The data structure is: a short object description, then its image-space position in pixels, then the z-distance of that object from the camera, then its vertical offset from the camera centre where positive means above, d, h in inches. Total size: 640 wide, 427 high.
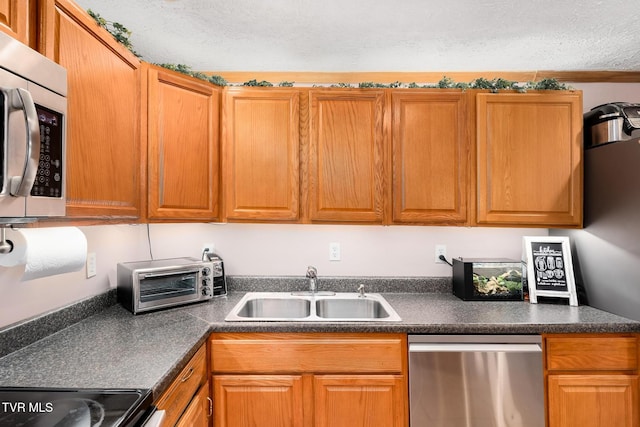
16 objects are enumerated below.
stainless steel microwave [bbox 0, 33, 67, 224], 29.9 +7.9
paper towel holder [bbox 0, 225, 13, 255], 40.2 -3.1
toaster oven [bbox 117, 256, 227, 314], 69.1 -14.1
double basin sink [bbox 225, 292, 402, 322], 82.6 -21.5
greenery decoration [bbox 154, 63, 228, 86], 71.0 +31.2
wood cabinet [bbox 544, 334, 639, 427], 62.6 -30.0
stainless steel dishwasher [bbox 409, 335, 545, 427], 62.6 -31.2
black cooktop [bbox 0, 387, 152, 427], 33.0 -19.6
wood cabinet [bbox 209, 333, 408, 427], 63.2 -30.3
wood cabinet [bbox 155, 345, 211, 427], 45.9 -27.1
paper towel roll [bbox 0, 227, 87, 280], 41.3 -4.4
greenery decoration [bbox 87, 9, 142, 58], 52.2 +30.9
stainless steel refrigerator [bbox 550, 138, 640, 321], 64.2 -2.9
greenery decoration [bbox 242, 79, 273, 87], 78.5 +30.8
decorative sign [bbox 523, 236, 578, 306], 75.4 -11.6
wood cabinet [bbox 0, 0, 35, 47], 34.8 +21.1
